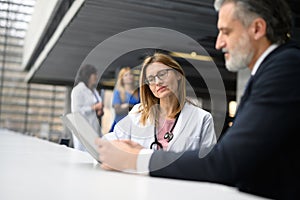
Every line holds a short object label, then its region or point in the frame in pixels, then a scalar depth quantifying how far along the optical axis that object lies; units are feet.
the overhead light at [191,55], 32.44
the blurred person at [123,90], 10.46
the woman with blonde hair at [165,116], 6.37
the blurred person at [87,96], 10.84
